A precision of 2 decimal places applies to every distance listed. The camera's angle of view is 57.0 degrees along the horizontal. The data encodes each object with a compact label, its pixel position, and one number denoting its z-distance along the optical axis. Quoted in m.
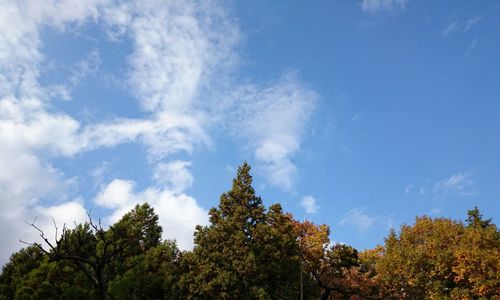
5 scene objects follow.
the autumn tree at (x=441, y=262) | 28.06
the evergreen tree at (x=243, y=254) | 28.14
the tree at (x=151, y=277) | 28.91
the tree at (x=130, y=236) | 33.38
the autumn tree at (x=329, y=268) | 34.00
